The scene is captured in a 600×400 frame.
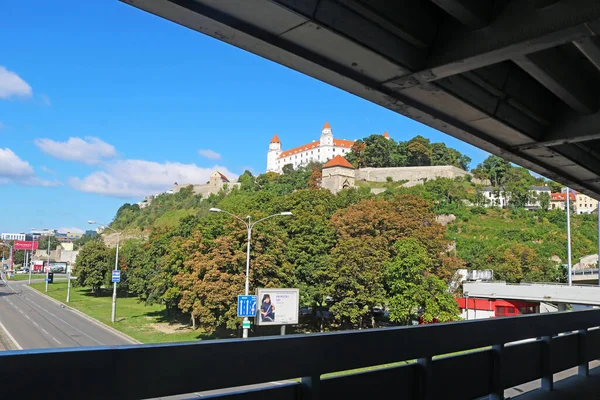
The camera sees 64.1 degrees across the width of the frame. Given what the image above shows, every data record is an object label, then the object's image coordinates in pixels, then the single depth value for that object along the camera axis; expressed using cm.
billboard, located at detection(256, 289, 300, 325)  2655
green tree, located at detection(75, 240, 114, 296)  6669
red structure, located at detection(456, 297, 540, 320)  4166
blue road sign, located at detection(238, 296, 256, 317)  2328
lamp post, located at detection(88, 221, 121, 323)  3862
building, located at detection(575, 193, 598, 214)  11725
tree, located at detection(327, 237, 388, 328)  3247
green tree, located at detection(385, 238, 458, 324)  3219
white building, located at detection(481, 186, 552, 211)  9929
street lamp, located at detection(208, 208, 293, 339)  2252
